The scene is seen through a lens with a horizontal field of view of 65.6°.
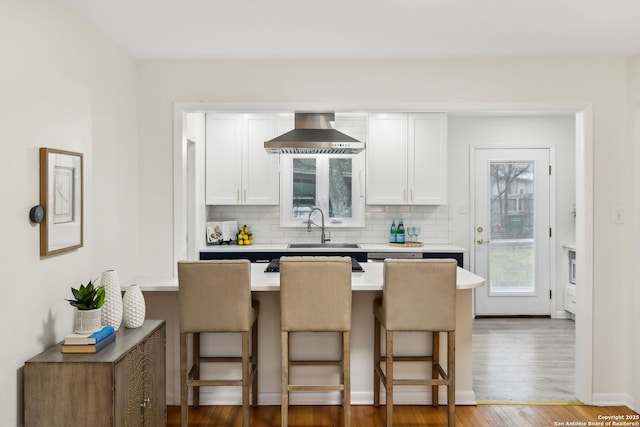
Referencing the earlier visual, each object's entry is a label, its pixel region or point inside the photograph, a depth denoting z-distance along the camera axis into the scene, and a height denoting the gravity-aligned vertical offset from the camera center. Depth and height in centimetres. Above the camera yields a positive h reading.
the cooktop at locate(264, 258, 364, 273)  360 -39
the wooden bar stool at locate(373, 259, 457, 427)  295 -52
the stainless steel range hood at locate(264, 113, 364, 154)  413 +64
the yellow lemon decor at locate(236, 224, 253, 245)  544 -24
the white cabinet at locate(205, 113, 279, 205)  533 +61
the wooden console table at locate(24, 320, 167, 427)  219 -78
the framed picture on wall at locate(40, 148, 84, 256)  236 +7
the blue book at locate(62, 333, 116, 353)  232 -63
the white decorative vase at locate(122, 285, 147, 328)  279 -54
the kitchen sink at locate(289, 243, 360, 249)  513 -33
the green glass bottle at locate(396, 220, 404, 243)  553 -23
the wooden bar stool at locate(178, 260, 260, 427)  294 -51
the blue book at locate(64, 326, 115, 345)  233 -59
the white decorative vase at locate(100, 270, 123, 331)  267 -47
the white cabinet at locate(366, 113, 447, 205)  536 +62
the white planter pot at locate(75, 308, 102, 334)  241 -53
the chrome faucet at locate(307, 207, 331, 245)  538 -15
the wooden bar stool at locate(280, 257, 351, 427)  292 -51
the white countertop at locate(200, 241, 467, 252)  504 -35
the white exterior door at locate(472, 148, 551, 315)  586 -25
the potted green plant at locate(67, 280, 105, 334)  241 -47
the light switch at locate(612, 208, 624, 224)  354 +1
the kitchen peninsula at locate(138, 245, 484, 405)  348 -95
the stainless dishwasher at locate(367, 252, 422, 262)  510 -42
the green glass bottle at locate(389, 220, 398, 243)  554 -22
